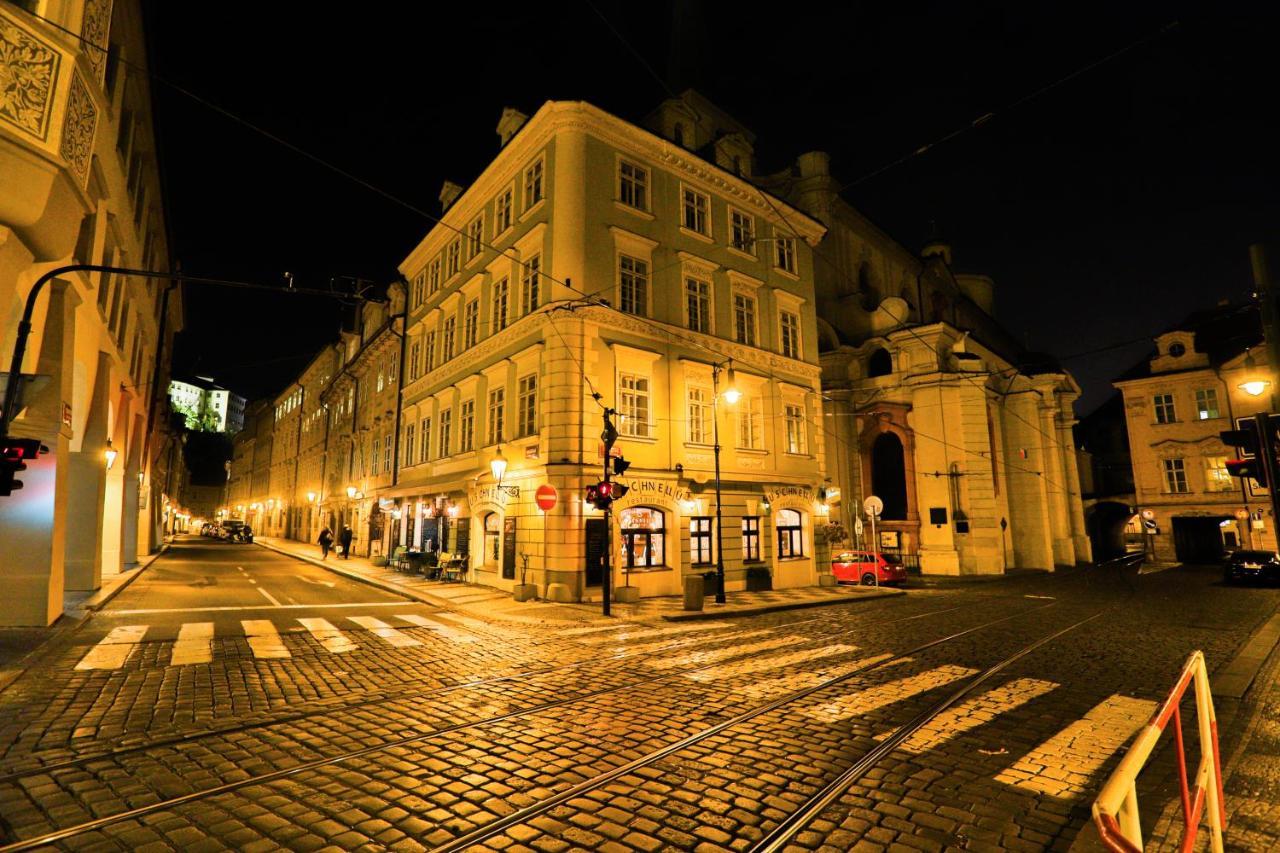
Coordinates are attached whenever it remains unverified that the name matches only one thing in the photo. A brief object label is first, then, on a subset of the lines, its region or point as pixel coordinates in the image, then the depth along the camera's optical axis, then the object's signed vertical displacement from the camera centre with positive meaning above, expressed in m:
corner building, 18.64 +5.46
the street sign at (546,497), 16.52 +0.53
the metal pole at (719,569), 17.48 -1.61
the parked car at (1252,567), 24.36 -2.59
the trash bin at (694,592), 15.94 -2.07
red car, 24.34 -2.38
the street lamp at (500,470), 19.19 +1.50
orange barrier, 2.19 -1.28
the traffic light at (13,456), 7.54 +0.88
